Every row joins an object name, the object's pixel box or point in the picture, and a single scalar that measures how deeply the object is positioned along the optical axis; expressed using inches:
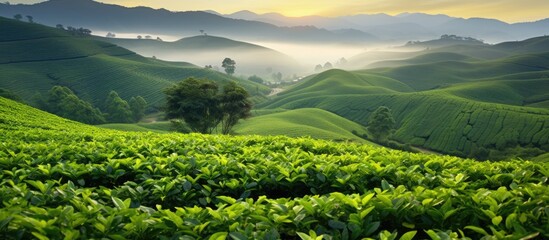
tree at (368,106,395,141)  3570.4
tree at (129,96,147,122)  4389.8
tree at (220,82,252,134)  2221.9
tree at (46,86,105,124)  3634.4
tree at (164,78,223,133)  2089.1
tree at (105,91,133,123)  4072.3
